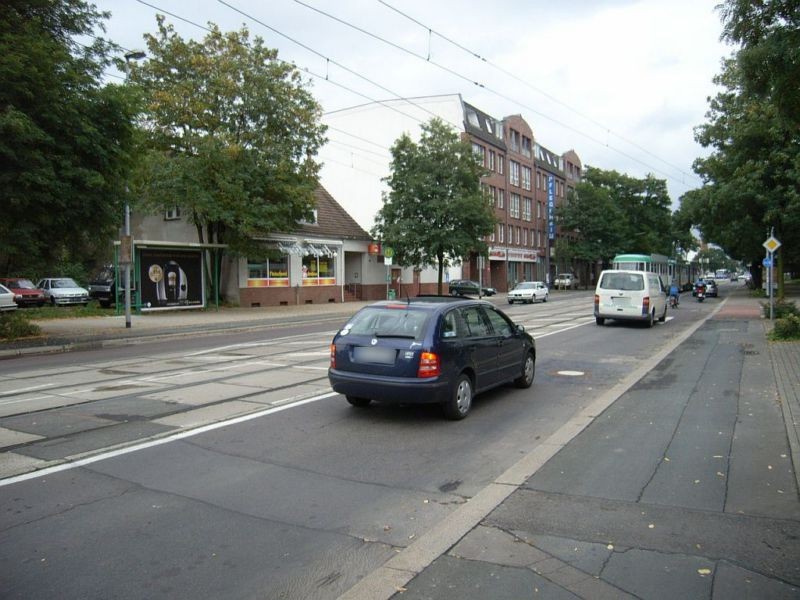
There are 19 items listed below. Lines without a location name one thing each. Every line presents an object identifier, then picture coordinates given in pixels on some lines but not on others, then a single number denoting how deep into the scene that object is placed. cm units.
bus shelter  2578
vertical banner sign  7294
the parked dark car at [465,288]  4700
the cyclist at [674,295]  3272
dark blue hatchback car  696
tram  3984
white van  2008
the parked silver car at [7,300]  2606
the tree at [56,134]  1452
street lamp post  2005
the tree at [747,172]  2178
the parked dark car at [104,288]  3001
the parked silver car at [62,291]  3209
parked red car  3116
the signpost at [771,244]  2055
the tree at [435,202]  3719
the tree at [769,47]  596
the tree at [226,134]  2655
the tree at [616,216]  7025
